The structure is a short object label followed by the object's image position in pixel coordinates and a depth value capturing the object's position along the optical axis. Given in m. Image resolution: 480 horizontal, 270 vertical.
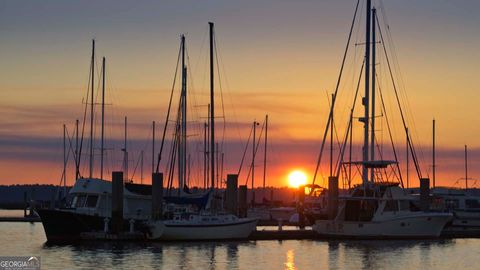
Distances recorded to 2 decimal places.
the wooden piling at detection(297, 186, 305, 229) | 66.44
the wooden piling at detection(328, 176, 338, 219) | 62.41
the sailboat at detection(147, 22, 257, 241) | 57.34
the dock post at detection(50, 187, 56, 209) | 75.24
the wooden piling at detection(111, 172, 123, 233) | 57.47
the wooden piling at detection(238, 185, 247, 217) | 65.61
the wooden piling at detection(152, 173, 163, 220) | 57.78
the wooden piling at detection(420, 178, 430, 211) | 66.75
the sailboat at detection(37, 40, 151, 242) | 58.75
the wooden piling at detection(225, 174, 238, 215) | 61.22
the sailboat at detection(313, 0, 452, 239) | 61.44
